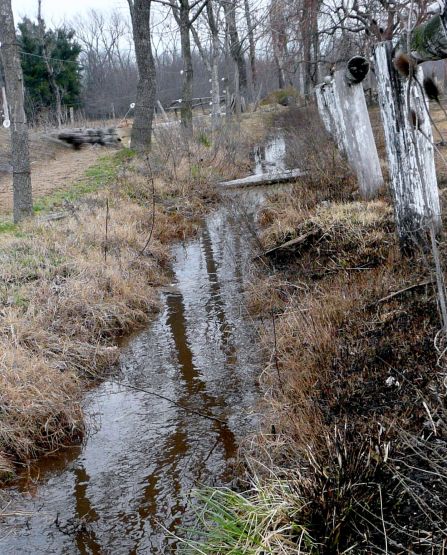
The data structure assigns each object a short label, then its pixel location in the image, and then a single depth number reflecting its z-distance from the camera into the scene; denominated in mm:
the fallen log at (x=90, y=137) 22953
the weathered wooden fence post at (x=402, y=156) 5914
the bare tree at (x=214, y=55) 22297
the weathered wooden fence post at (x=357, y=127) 8742
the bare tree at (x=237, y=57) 22639
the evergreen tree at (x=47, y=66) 30897
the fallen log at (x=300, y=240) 7641
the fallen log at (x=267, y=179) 11328
